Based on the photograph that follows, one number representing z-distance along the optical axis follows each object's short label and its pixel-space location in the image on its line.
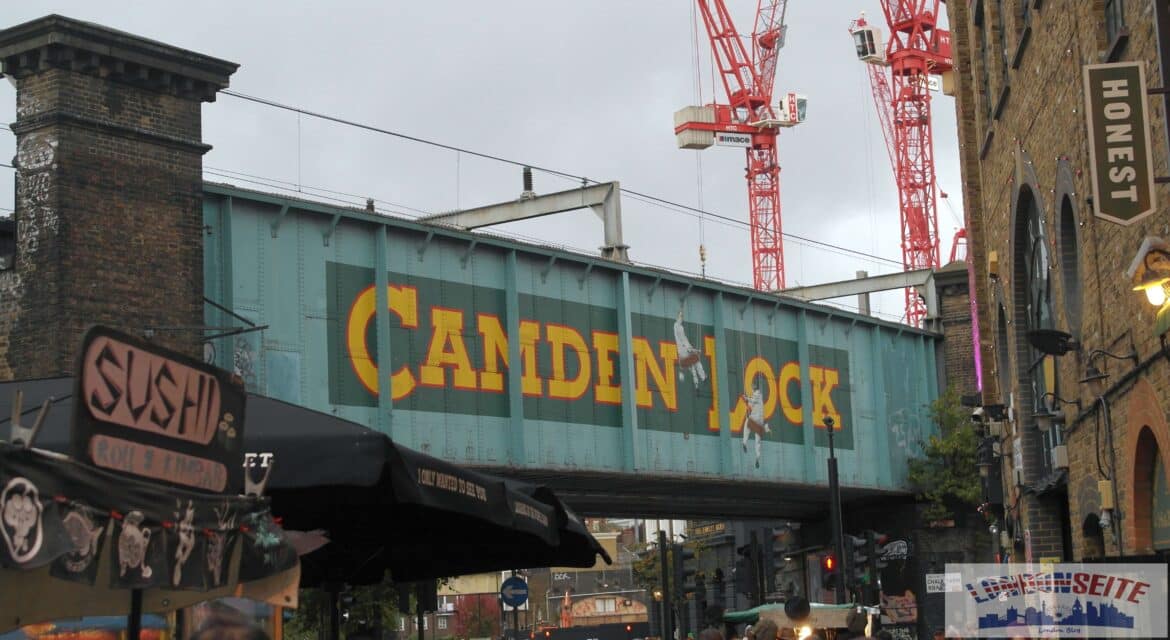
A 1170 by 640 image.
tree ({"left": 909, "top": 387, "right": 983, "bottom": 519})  40.19
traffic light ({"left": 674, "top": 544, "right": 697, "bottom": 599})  31.72
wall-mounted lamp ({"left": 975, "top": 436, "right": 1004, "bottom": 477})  29.97
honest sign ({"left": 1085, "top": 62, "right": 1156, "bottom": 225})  12.52
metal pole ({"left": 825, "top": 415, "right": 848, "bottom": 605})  28.16
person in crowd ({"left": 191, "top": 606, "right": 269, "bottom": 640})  5.64
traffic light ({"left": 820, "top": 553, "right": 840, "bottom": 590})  28.71
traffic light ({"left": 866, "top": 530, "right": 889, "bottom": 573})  28.31
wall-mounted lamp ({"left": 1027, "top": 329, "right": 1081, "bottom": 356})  17.34
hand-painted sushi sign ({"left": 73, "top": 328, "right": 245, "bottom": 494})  5.66
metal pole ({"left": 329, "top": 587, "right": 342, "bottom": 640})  12.07
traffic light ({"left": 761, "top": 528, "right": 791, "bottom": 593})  30.81
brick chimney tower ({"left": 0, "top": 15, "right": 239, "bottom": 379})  22.41
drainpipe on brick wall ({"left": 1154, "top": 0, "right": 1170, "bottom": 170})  12.20
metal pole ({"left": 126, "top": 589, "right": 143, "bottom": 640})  6.36
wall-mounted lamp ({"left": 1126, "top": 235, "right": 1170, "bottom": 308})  12.15
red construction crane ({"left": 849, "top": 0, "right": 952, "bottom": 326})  90.25
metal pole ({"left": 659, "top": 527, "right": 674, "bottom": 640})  33.16
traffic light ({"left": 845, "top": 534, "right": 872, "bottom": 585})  28.80
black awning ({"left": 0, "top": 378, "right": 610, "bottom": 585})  8.57
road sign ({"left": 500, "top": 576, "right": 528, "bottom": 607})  26.34
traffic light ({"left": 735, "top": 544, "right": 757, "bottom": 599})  32.50
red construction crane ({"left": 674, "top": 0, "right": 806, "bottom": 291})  92.50
